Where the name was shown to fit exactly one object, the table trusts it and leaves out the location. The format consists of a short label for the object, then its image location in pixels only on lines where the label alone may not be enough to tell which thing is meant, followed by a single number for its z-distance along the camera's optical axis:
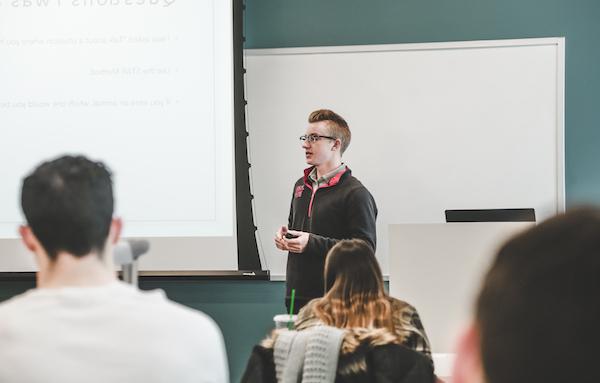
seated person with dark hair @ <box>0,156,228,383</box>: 3.71
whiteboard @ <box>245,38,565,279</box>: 7.18
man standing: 6.47
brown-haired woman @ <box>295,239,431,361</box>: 5.26
